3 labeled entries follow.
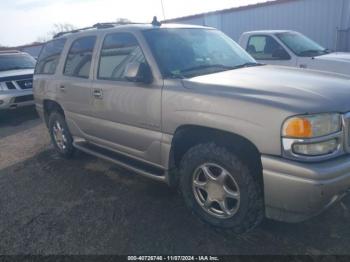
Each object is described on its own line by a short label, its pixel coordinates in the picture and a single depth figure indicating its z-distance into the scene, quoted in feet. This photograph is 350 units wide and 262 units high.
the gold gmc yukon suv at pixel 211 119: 7.88
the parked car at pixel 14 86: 26.94
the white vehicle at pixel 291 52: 21.39
